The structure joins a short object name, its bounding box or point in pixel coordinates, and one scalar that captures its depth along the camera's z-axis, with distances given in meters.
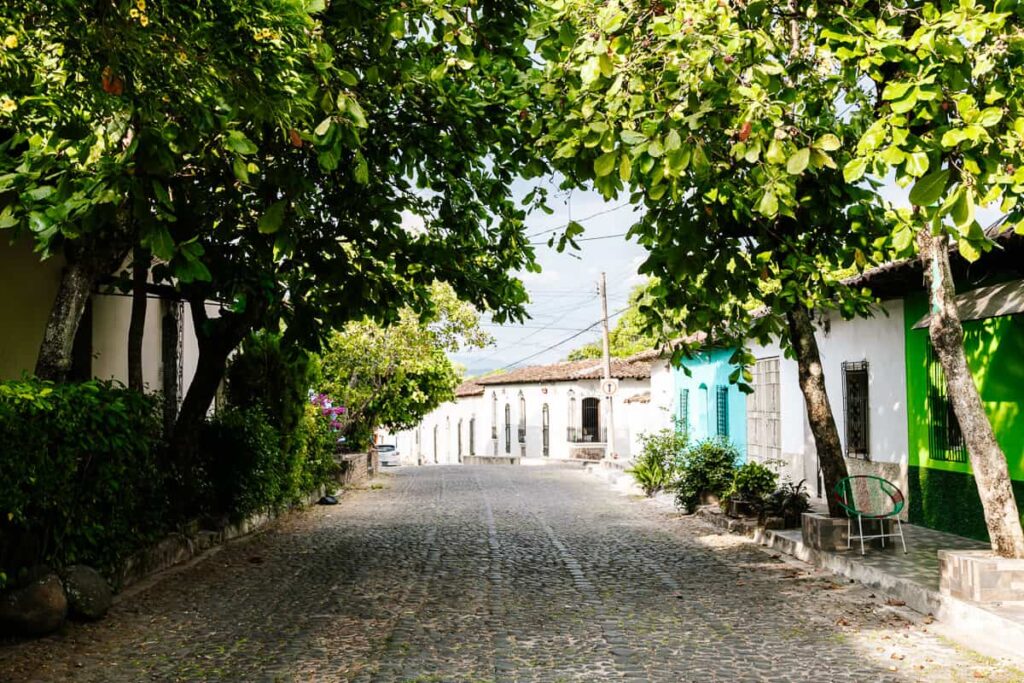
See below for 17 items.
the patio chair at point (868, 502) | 10.02
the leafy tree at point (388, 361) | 27.98
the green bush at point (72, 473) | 6.71
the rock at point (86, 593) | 7.36
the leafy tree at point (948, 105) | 4.90
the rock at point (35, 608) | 6.77
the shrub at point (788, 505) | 12.53
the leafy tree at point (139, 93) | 5.70
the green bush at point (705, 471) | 15.70
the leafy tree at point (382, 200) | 7.51
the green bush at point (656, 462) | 19.41
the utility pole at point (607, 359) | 32.19
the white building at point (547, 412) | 45.88
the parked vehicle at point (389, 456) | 52.99
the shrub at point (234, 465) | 13.20
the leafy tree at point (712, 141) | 5.66
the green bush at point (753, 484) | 14.12
